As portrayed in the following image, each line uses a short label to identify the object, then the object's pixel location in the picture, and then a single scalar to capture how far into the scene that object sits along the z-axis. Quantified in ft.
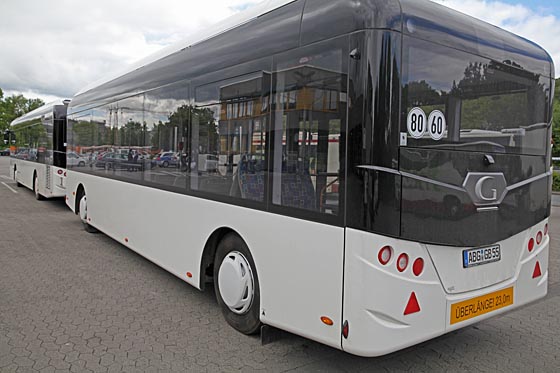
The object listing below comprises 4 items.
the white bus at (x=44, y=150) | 47.42
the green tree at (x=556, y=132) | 84.09
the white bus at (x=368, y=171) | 10.79
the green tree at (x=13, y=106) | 270.67
